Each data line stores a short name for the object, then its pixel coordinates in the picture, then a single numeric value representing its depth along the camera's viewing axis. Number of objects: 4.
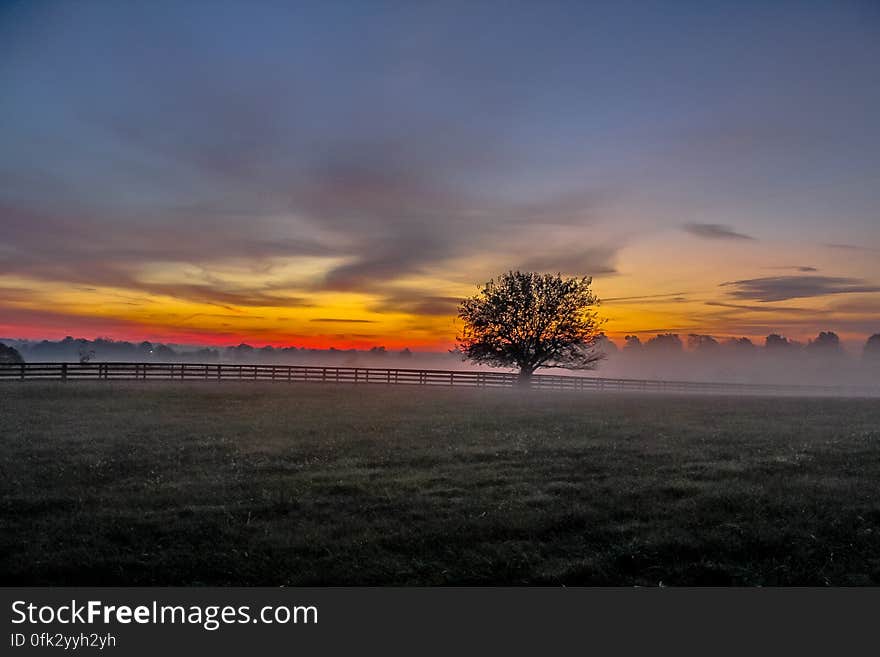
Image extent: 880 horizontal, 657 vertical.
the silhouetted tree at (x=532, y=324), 54.97
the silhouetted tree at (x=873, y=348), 177.62
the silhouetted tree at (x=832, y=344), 195.98
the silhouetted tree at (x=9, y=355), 93.95
